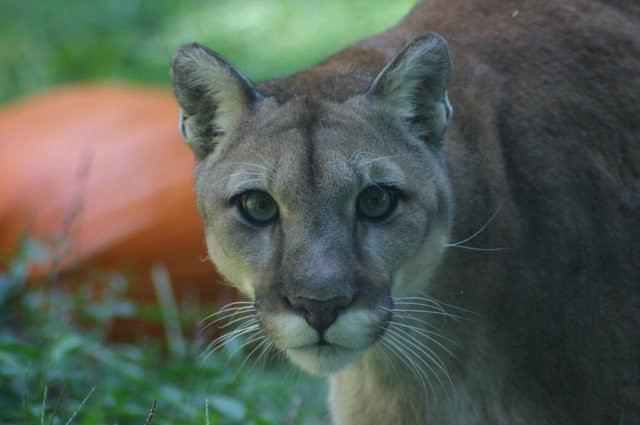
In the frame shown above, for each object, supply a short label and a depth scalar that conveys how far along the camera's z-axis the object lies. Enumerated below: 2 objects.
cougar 8.53
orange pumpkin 14.70
